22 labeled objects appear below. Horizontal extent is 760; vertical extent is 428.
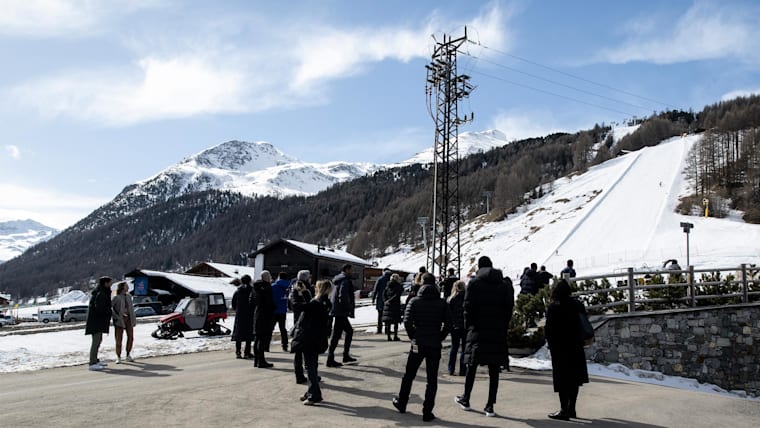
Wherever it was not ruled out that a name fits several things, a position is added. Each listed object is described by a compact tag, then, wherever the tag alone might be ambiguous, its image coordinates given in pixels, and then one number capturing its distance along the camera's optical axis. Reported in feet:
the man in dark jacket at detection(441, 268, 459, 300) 41.04
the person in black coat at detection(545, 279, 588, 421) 24.06
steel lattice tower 90.79
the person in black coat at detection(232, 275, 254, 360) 37.96
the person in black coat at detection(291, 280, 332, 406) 25.52
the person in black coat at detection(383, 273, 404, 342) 43.19
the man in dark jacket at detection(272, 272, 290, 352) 41.06
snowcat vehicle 56.65
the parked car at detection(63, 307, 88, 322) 143.33
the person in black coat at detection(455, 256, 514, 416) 23.93
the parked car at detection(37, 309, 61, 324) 158.71
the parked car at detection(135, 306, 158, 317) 140.14
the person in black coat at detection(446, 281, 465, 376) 32.72
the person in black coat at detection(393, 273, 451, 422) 23.27
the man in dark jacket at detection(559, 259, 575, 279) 61.86
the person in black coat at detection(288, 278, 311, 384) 26.61
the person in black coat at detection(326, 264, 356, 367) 35.22
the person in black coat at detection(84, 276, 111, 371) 36.47
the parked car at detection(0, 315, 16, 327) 142.67
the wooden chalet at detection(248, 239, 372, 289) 165.27
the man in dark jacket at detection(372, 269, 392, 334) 49.93
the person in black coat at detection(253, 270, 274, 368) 34.96
